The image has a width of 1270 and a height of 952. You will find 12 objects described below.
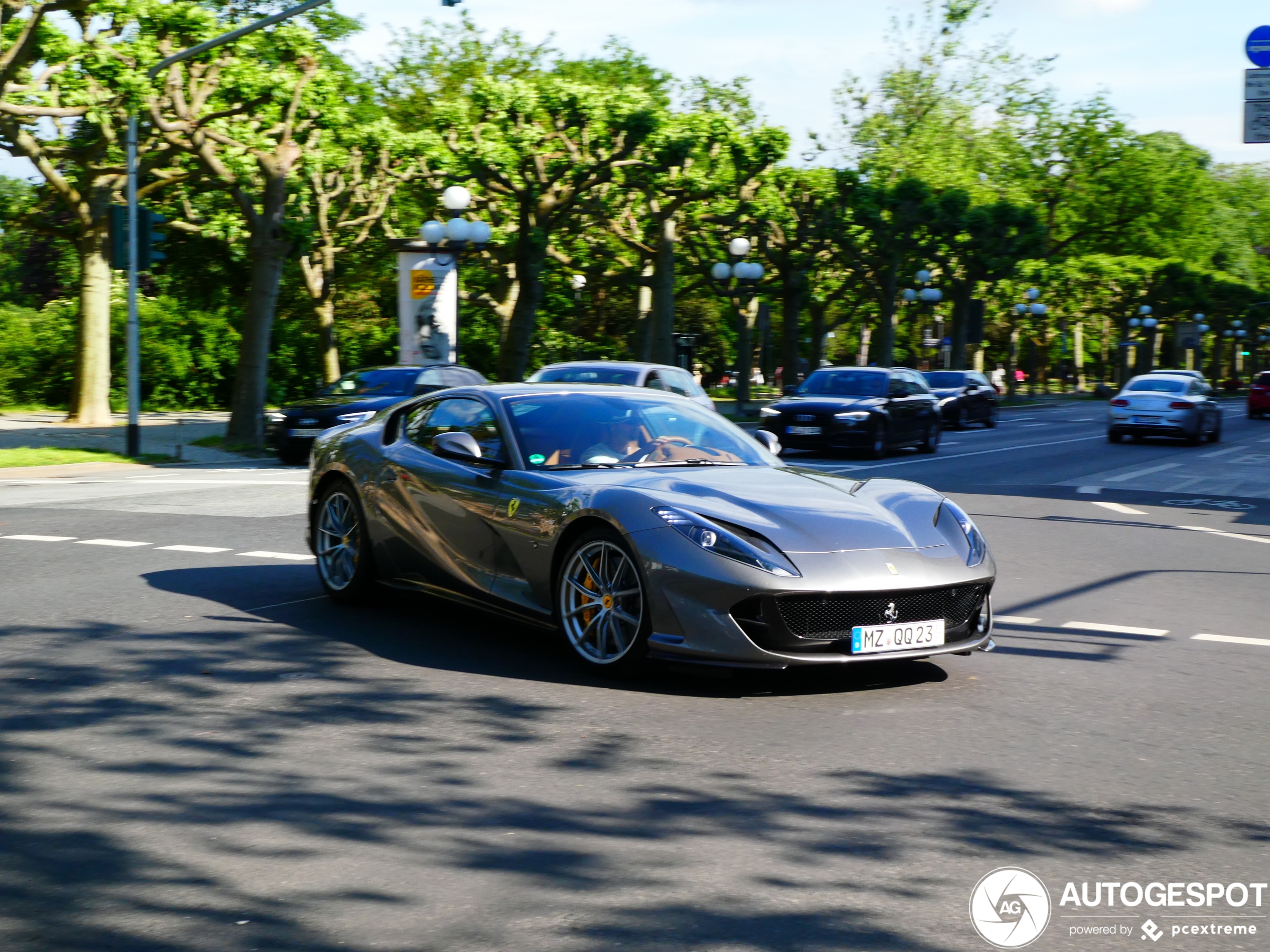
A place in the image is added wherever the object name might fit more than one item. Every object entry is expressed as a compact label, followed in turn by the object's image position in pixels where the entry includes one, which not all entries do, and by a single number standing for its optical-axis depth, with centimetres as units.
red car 4800
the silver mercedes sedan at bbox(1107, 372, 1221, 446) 3016
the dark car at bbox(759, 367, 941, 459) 2356
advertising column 2578
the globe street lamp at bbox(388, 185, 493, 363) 2508
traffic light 2220
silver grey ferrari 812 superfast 611
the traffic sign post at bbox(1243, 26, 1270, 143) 1619
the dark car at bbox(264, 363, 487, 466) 2183
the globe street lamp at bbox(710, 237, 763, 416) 3522
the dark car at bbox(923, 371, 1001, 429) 3888
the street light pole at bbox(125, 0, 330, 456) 2188
